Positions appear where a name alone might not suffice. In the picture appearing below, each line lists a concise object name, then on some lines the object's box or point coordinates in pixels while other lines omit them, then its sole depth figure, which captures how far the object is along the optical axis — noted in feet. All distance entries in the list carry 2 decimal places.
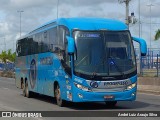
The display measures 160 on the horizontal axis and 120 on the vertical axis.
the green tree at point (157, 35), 125.21
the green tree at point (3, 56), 288.71
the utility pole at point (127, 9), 111.55
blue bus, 52.47
